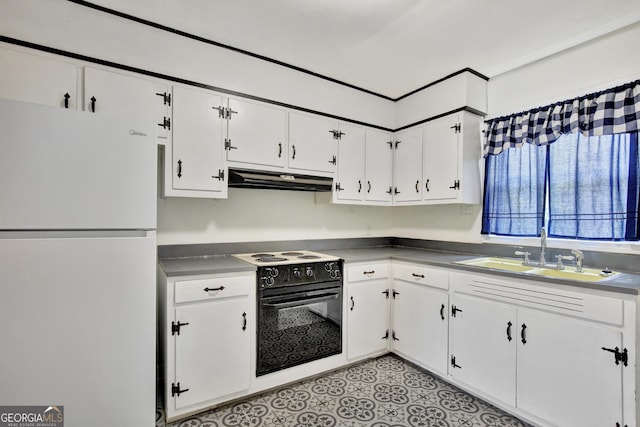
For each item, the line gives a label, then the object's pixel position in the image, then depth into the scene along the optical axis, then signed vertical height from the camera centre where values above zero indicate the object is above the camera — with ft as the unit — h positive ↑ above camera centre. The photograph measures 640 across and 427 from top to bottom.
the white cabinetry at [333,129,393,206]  9.63 +1.52
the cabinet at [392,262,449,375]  7.95 -2.74
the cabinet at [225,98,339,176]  7.78 +2.02
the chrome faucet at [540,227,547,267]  7.55 -0.69
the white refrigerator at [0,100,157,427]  3.82 -0.68
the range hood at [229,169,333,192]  7.73 +0.88
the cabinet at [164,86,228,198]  7.00 +1.52
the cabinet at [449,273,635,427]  5.32 -2.67
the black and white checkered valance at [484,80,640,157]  6.50 +2.27
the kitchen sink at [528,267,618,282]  6.23 -1.27
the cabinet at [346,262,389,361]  8.57 -2.72
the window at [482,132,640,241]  6.70 +0.65
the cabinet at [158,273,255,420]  6.27 -2.64
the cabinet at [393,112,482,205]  8.91 +1.62
